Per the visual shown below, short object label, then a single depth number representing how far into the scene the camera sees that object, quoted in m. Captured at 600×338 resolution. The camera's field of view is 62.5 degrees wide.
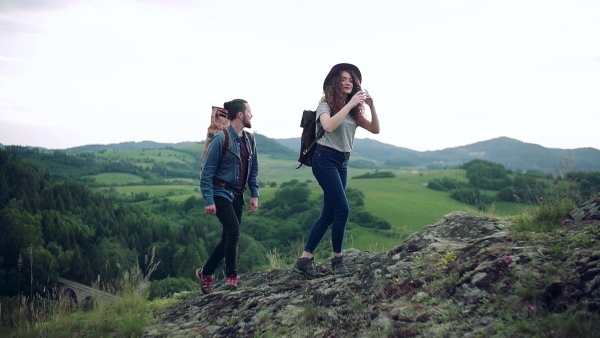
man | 6.04
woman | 5.62
